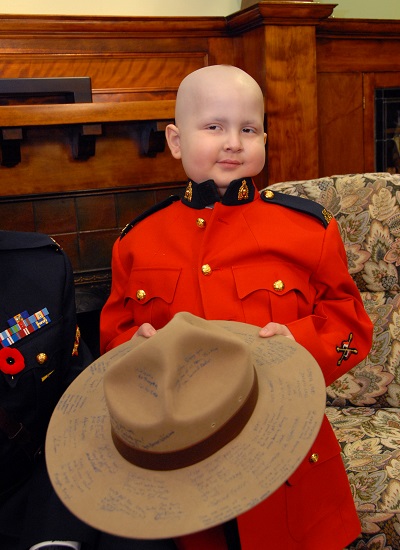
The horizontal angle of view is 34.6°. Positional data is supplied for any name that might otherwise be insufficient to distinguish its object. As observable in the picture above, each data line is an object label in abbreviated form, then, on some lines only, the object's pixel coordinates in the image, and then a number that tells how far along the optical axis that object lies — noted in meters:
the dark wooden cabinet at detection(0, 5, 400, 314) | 1.81
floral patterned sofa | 1.55
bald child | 1.06
